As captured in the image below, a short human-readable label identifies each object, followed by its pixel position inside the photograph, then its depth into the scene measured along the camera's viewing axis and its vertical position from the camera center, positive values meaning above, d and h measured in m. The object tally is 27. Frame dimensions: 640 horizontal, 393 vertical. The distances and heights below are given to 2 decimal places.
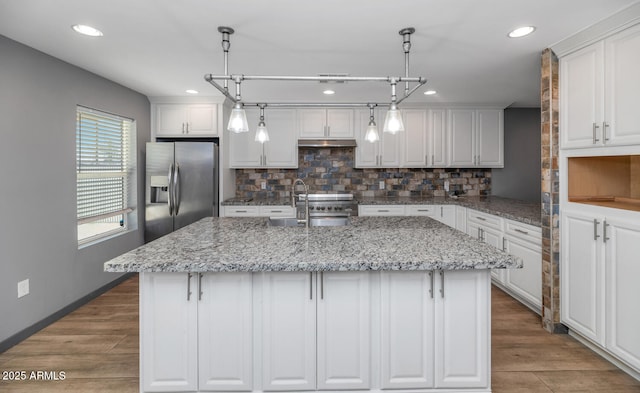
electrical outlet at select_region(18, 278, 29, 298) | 2.66 -0.71
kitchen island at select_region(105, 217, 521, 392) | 1.83 -0.70
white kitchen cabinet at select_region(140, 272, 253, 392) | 1.83 -0.72
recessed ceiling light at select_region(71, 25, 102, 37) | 2.41 +1.10
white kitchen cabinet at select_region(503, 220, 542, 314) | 3.02 -0.60
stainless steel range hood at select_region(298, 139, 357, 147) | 4.78 +0.65
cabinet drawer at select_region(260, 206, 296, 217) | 4.60 -0.25
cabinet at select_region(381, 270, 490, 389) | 1.85 -0.67
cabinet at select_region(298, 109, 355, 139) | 4.92 +0.93
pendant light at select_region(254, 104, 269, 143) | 2.84 +0.46
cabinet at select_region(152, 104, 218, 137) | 4.56 +0.90
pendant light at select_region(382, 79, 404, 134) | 2.19 +0.44
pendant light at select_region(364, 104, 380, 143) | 2.69 +0.44
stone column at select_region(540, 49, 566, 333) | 2.71 -0.01
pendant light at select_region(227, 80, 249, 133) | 2.21 +0.45
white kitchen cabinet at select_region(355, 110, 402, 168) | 4.92 +0.58
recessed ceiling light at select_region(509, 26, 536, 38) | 2.41 +1.09
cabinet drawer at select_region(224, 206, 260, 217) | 4.55 -0.24
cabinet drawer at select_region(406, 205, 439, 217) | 4.65 -0.24
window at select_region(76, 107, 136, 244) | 3.49 +0.20
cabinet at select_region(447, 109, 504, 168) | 4.91 +0.73
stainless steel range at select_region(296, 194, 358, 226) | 4.68 -0.18
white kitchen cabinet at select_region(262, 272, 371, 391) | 1.85 -0.70
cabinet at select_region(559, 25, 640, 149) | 2.13 +0.63
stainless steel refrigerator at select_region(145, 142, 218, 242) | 4.21 +0.09
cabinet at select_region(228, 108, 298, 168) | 4.91 +0.64
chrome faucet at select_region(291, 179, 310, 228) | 2.89 -0.23
